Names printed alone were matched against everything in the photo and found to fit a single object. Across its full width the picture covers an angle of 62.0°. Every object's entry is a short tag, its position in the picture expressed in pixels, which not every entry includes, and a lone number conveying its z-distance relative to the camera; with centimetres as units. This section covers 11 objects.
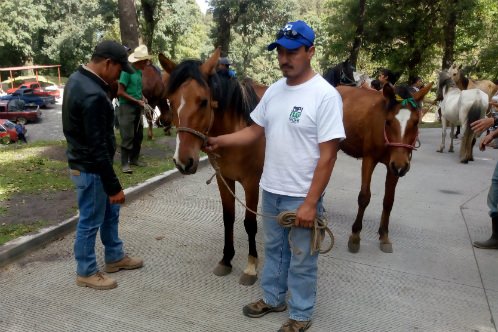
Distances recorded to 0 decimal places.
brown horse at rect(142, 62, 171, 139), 839
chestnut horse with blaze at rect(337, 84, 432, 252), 409
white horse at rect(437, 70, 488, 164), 899
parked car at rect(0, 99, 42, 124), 2222
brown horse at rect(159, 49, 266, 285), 286
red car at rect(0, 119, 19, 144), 1519
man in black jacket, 306
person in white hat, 666
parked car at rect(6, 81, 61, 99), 2891
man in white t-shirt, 251
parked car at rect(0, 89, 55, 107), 2731
